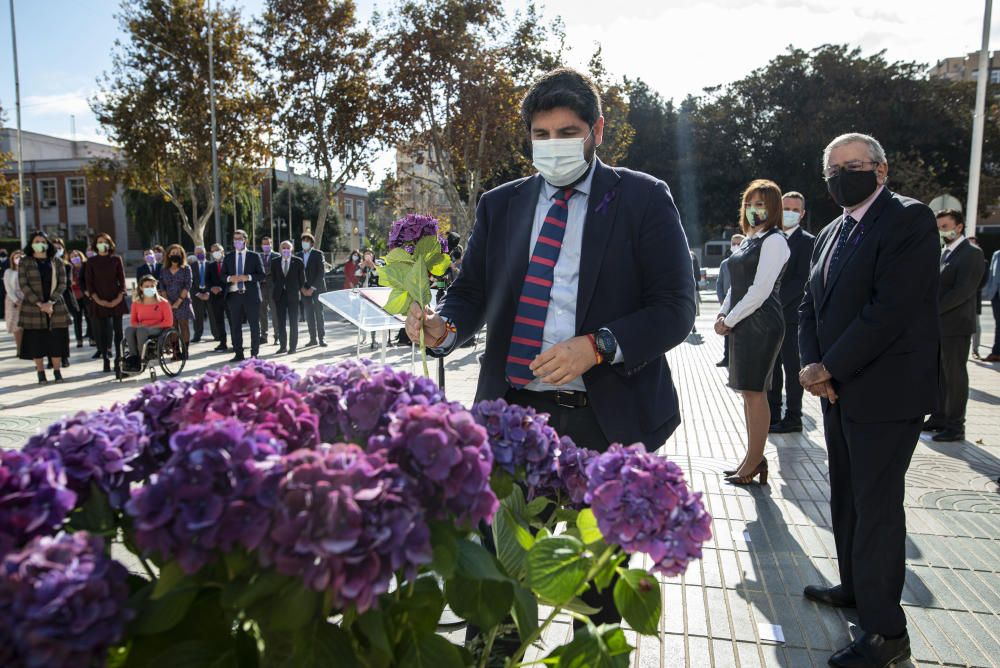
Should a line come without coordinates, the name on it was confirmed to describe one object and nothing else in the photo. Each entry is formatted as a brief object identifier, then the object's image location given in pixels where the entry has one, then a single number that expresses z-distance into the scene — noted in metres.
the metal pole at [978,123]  16.53
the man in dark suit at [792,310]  6.89
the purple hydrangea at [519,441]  1.29
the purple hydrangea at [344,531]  0.86
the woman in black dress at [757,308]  5.30
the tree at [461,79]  22.67
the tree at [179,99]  25.36
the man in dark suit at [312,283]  14.85
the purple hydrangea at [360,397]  1.18
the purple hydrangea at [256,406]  1.11
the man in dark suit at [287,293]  14.16
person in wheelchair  10.74
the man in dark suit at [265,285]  15.62
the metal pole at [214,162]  24.61
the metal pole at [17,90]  29.56
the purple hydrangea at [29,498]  0.90
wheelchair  10.71
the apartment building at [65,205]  59.47
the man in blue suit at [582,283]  2.25
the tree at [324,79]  24.03
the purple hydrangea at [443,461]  0.99
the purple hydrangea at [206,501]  0.88
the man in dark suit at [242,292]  12.94
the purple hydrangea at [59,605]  0.79
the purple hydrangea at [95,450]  1.04
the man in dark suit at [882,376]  2.94
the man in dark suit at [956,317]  7.07
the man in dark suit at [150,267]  14.00
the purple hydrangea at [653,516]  1.11
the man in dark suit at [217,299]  14.52
